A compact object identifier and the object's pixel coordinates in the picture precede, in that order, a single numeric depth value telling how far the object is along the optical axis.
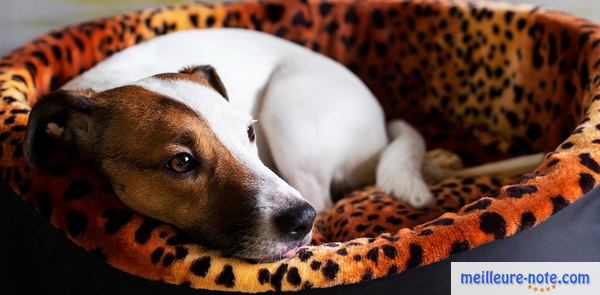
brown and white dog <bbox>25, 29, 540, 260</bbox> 0.55
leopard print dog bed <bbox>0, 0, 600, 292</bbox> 0.56
